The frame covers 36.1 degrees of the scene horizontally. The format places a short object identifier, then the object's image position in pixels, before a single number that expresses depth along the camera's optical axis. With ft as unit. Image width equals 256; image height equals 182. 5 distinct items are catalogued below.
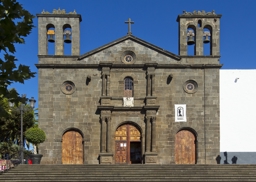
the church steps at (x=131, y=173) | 63.72
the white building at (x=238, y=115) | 83.76
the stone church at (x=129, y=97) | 81.82
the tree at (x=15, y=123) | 112.37
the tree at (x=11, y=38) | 15.78
